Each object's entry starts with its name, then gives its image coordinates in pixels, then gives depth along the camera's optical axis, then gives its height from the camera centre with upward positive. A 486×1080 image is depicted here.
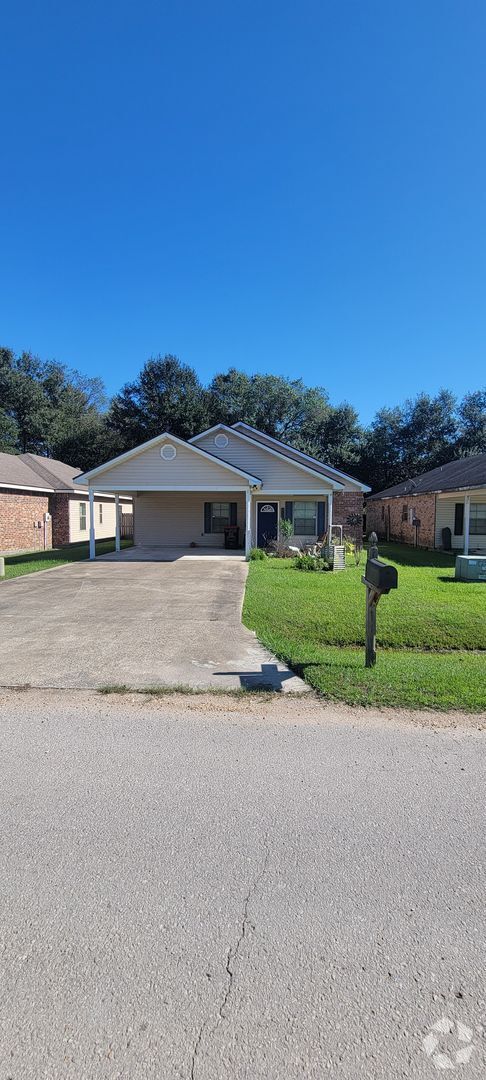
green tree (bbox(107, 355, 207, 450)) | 36.47 +7.25
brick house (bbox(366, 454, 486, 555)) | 18.64 +0.05
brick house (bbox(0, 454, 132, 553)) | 21.14 +0.10
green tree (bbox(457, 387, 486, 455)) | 36.56 +6.02
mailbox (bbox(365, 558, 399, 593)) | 5.06 -0.66
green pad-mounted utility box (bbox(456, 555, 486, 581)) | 12.52 -1.42
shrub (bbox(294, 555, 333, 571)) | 14.65 -1.55
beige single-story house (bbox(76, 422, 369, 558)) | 17.61 +0.71
